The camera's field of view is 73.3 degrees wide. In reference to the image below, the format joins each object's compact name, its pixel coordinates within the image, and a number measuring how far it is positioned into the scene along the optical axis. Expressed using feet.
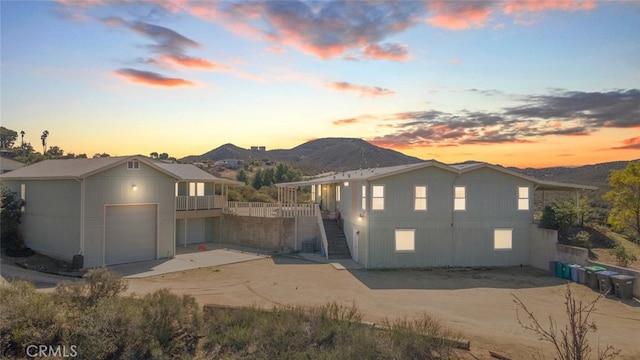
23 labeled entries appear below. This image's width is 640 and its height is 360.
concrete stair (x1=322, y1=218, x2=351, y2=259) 73.41
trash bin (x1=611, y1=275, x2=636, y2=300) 47.52
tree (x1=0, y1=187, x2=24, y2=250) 66.33
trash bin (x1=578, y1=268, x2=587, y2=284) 54.49
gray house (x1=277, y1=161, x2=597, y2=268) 64.69
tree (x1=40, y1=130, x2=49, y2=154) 248.73
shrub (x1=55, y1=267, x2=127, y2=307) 38.58
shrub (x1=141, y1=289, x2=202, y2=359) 33.45
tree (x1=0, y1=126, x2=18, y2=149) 277.23
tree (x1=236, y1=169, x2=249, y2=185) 176.24
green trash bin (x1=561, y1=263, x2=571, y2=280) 57.82
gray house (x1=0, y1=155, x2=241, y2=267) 60.13
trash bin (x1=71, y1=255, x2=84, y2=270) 58.70
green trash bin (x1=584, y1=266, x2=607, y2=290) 52.03
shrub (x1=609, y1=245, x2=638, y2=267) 55.77
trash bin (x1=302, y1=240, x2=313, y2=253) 79.41
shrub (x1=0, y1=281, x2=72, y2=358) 32.99
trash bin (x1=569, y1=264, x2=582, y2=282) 56.11
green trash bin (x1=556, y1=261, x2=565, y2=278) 59.55
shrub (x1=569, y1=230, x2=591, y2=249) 63.00
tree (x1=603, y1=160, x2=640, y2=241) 75.10
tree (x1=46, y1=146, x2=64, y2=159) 183.65
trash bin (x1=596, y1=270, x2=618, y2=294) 49.24
